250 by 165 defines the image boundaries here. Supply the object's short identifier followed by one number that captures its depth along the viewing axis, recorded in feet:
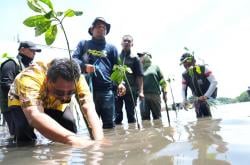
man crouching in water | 5.86
